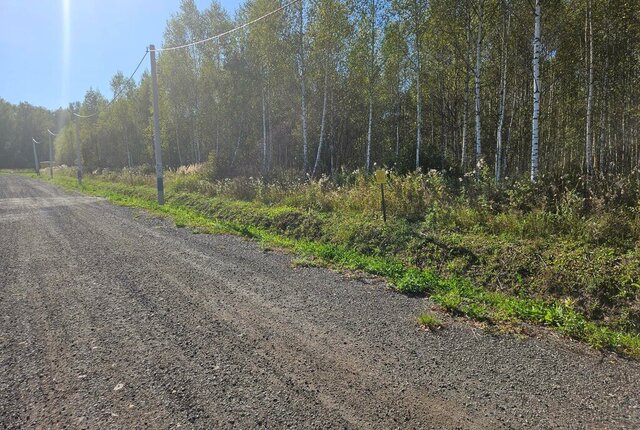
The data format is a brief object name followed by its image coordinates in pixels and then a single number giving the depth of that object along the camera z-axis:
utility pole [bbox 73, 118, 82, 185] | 28.75
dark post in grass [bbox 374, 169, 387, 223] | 8.01
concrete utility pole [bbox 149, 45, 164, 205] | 15.64
